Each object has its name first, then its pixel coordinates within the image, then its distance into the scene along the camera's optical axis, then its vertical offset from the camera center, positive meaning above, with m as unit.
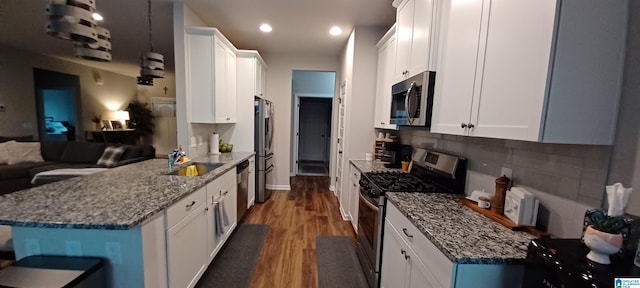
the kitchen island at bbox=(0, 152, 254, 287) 1.17 -0.57
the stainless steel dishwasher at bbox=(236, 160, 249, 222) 2.99 -0.86
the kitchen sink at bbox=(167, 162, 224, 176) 2.39 -0.52
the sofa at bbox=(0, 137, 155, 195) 3.90 -0.78
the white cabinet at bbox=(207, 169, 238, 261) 2.12 -0.88
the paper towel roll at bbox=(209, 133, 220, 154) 3.33 -0.34
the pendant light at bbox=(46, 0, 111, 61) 1.24 +0.51
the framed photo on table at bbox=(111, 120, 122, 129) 6.87 -0.24
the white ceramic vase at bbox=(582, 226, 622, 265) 0.75 -0.35
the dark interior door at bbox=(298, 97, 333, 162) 7.45 -0.16
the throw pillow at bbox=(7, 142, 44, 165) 4.11 -0.73
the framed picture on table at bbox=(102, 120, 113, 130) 6.65 -0.27
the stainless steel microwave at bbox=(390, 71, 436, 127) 1.67 +0.23
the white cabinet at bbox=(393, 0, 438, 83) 1.70 +0.74
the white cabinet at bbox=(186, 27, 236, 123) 2.73 +0.55
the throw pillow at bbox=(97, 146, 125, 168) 4.24 -0.75
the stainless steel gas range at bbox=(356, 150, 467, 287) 1.78 -0.46
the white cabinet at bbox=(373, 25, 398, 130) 2.51 +0.57
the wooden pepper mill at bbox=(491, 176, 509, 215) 1.31 -0.35
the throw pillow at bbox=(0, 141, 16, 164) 3.98 -0.71
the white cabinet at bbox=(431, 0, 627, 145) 0.89 +0.26
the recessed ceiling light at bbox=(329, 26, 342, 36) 3.21 +1.32
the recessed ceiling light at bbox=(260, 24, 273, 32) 3.18 +1.31
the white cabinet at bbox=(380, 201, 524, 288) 0.94 -0.63
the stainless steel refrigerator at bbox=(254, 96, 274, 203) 3.77 -0.31
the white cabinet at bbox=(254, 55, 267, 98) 3.73 +0.76
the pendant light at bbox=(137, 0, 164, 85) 2.30 +0.51
